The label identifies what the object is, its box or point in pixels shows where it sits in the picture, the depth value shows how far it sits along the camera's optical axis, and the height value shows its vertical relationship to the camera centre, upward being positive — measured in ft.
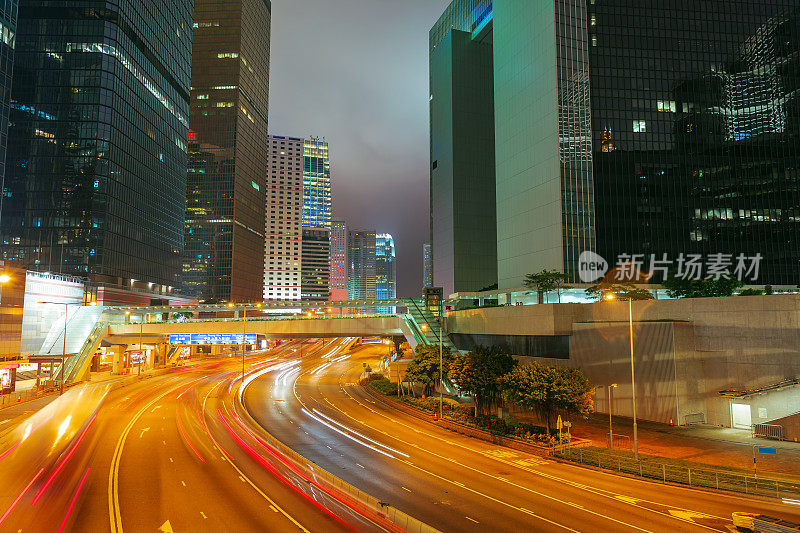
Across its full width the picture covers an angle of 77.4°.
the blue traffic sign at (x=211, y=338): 272.10 -15.94
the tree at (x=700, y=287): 233.14 +10.56
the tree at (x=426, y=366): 187.62 -21.73
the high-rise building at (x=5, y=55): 256.32 +132.48
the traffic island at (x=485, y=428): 121.60 -33.20
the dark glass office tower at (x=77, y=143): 395.14 +134.43
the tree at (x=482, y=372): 156.35 -20.02
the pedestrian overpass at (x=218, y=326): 255.91 -9.37
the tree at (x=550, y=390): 128.26 -20.85
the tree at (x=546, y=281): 258.57 +15.27
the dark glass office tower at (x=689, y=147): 296.92 +97.04
